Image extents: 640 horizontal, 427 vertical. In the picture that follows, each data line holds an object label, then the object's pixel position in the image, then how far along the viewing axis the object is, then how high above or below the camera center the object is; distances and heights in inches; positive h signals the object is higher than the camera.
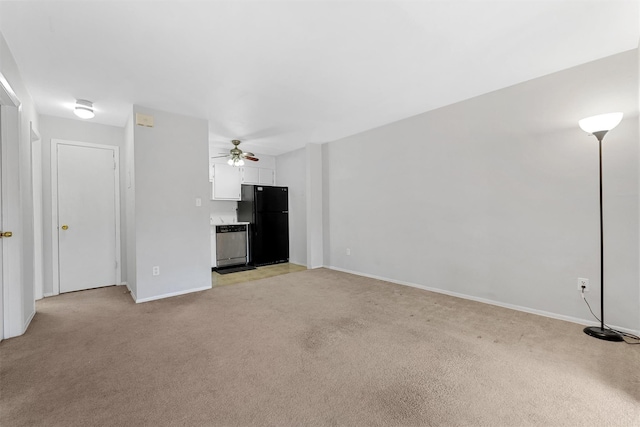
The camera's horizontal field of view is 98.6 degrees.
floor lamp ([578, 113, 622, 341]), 86.6 +25.2
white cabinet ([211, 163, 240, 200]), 220.7 +26.0
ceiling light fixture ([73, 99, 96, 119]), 129.3 +51.5
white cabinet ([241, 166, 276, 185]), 235.5 +33.8
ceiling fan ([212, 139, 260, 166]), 191.9 +41.4
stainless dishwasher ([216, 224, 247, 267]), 215.6 -24.3
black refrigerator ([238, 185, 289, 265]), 224.7 -5.3
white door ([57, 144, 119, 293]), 152.5 -0.2
